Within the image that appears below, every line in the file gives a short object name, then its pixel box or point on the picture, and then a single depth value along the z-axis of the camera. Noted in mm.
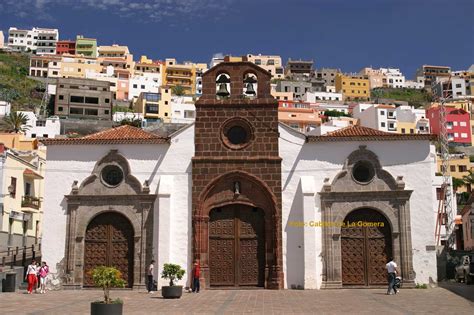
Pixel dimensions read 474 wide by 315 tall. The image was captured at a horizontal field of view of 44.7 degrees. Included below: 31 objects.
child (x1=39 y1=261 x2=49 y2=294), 24391
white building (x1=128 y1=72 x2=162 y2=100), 115125
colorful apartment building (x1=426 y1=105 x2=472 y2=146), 103750
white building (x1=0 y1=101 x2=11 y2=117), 85662
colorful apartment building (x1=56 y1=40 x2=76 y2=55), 145625
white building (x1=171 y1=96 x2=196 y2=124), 97562
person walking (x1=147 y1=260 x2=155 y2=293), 24219
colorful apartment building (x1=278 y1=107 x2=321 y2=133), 94062
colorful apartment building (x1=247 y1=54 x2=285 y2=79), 149875
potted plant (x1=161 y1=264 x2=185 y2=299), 20938
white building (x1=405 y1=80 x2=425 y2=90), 158125
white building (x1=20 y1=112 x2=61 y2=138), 78812
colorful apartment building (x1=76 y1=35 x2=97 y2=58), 140875
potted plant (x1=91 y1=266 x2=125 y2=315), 13516
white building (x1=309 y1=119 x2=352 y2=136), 75675
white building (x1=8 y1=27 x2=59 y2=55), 150125
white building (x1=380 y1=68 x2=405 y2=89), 159000
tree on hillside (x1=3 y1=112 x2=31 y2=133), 75506
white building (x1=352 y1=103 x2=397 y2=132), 94625
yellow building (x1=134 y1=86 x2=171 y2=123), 97562
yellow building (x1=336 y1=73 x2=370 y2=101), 142375
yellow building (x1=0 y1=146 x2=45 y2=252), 35469
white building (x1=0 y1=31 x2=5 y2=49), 144550
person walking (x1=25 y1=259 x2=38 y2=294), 24064
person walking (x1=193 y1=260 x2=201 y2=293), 23922
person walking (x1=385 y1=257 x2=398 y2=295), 22516
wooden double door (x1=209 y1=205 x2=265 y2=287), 25516
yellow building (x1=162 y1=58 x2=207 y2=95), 131125
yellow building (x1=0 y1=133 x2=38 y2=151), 56812
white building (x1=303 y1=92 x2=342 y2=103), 124988
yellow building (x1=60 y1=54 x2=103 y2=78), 120250
